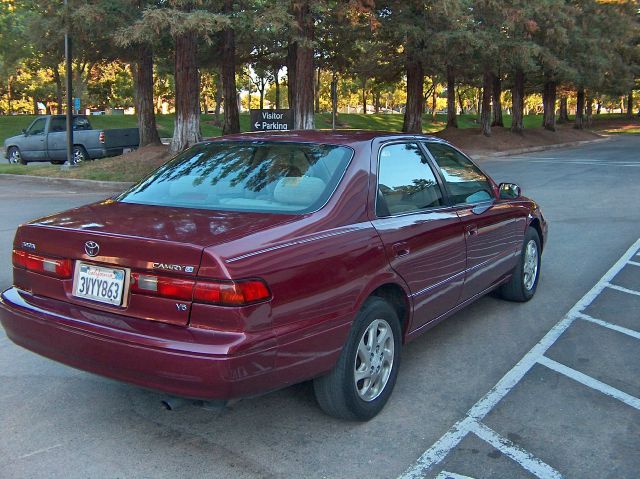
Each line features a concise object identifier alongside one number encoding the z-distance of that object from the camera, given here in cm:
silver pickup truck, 2095
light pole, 1655
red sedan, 289
